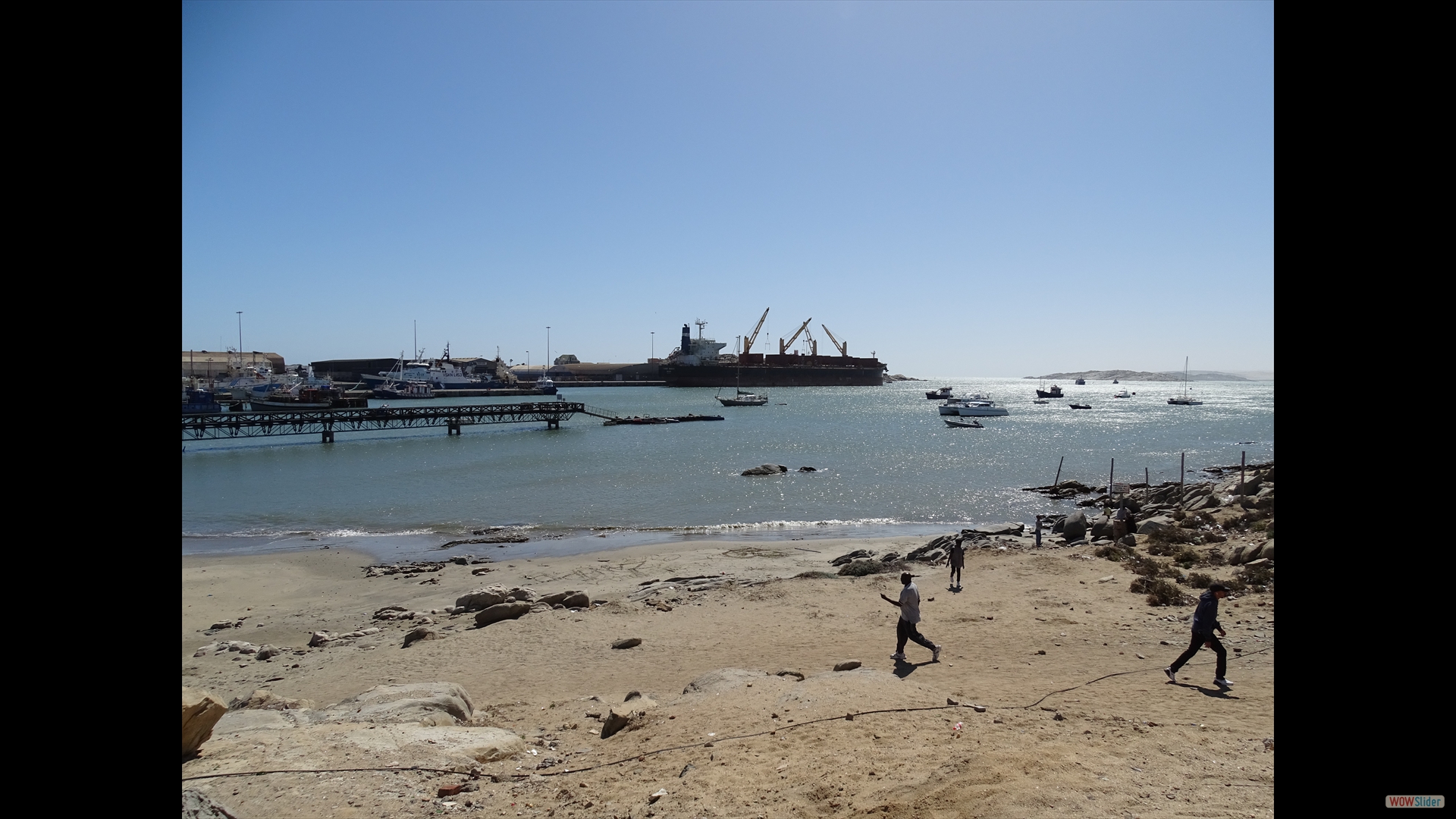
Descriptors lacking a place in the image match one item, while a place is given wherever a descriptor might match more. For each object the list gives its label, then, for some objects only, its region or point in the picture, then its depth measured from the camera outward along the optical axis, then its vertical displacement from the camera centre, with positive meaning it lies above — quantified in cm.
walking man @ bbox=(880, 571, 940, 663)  973 -287
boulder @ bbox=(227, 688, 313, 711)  851 -352
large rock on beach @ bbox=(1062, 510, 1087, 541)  1964 -341
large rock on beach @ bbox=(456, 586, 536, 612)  1427 -389
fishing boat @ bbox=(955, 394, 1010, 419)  8435 -163
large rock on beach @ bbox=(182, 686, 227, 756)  610 -267
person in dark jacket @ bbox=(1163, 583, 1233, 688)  823 -249
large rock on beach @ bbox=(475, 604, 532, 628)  1315 -387
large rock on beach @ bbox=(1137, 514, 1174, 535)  1784 -306
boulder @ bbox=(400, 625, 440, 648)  1234 -399
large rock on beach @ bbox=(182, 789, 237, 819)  456 -254
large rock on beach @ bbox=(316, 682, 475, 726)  762 -328
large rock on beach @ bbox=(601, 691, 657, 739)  774 -336
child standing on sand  1470 -321
